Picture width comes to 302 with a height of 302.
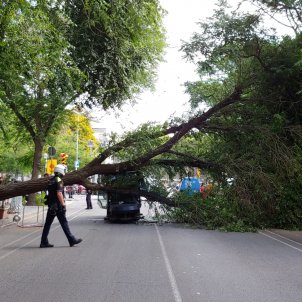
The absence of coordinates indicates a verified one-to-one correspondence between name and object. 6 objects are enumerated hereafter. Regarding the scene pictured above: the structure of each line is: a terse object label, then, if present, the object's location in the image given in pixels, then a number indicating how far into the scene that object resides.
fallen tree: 17.61
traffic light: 30.39
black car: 18.53
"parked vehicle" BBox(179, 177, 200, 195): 18.45
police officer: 11.57
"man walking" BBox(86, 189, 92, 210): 29.27
